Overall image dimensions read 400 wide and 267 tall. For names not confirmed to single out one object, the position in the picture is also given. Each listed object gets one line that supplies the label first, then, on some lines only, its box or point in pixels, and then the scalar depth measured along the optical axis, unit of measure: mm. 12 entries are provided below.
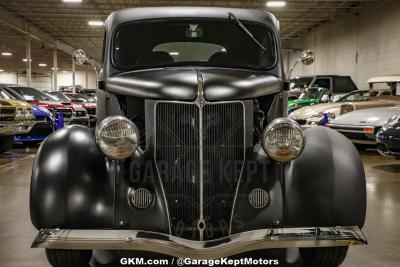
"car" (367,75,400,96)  10402
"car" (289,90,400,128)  10648
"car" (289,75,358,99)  15156
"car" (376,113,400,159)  6992
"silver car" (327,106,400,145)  8852
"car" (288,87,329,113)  14219
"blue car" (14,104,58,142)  10930
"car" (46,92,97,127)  15109
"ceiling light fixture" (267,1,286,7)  17150
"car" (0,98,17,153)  9078
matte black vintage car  2568
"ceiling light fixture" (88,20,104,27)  21839
